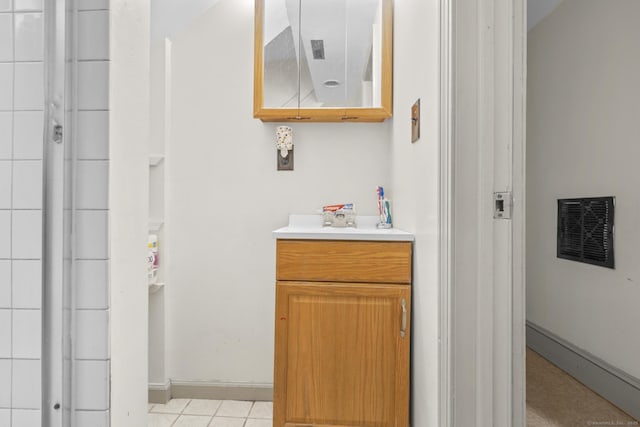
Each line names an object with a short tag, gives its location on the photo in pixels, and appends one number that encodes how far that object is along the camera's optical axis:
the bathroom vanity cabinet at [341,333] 1.42
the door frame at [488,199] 0.89
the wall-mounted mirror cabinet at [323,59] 1.81
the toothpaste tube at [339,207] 1.82
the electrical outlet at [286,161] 1.90
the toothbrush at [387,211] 1.81
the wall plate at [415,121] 1.28
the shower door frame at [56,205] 0.82
